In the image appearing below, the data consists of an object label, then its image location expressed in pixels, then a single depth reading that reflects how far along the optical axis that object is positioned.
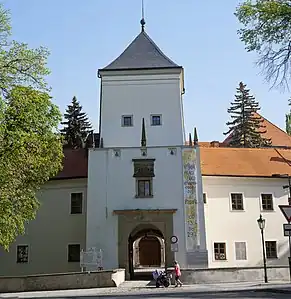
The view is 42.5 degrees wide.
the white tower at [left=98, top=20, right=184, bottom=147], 25.02
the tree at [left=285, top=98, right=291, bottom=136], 42.80
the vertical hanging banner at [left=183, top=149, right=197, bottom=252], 21.93
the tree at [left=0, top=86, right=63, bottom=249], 15.76
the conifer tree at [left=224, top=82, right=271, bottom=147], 41.38
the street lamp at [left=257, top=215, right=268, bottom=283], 19.25
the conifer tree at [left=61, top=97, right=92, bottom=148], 37.98
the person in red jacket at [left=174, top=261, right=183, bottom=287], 18.18
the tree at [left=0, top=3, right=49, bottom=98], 14.77
